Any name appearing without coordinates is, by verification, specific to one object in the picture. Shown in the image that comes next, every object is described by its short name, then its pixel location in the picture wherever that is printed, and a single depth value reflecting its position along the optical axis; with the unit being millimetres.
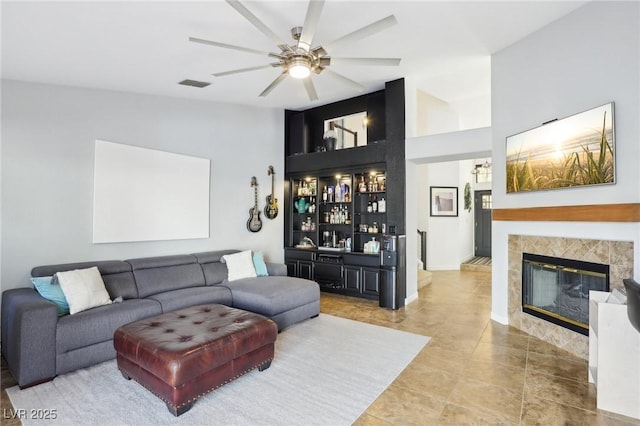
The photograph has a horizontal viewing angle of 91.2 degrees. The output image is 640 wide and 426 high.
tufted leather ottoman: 2160
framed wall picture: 7824
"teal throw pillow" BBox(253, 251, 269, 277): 4709
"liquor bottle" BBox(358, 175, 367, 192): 5473
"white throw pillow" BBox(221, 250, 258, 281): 4496
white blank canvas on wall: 3900
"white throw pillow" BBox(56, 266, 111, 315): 2979
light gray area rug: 2141
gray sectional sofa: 2555
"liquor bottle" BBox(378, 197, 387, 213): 5285
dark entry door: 9023
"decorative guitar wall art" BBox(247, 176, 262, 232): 5493
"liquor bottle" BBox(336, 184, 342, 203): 5723
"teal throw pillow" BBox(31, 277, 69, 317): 2939
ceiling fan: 2182
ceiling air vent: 4074
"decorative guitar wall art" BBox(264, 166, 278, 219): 5735
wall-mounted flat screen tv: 2807
